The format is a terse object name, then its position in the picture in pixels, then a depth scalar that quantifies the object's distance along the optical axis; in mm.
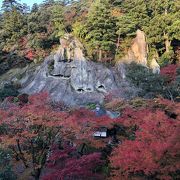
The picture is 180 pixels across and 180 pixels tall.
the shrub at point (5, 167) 16156
